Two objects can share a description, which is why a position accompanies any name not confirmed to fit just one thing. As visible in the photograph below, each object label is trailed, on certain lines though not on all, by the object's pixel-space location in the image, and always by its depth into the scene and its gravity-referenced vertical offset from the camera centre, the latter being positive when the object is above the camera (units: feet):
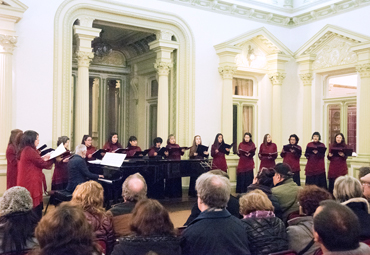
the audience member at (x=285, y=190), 13.21 -2.24
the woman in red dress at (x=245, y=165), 30.91 -3.06
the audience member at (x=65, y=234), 6.16 -1.77
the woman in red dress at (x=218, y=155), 29.89 -2.19
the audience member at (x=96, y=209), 9.91 -2.20
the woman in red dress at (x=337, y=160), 28.02 -2.42
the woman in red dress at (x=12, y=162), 20.28 -1.93
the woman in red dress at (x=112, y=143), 27.61 -1.20
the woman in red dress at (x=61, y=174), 22.75 -2.85
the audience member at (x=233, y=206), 12.26 -2.52
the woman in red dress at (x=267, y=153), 30.43 -2.02
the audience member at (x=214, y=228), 8.07 -2.19
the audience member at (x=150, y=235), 7.36 -2.12
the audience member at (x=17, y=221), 8.61 -2.28
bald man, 10.93 -1.96
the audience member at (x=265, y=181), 13.73 -1.97
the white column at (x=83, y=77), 28.48 +3.76
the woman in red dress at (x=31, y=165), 16.65 -1.70
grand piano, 21.40 -2.63
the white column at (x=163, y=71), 32.17 +4.72
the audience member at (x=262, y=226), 8.98 -2.37
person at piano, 18.60 -2.11
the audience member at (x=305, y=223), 9.09 -2.38
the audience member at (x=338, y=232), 5.84 -1.60
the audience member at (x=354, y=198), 10.10 -1.99
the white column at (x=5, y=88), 24.57 +2.45
